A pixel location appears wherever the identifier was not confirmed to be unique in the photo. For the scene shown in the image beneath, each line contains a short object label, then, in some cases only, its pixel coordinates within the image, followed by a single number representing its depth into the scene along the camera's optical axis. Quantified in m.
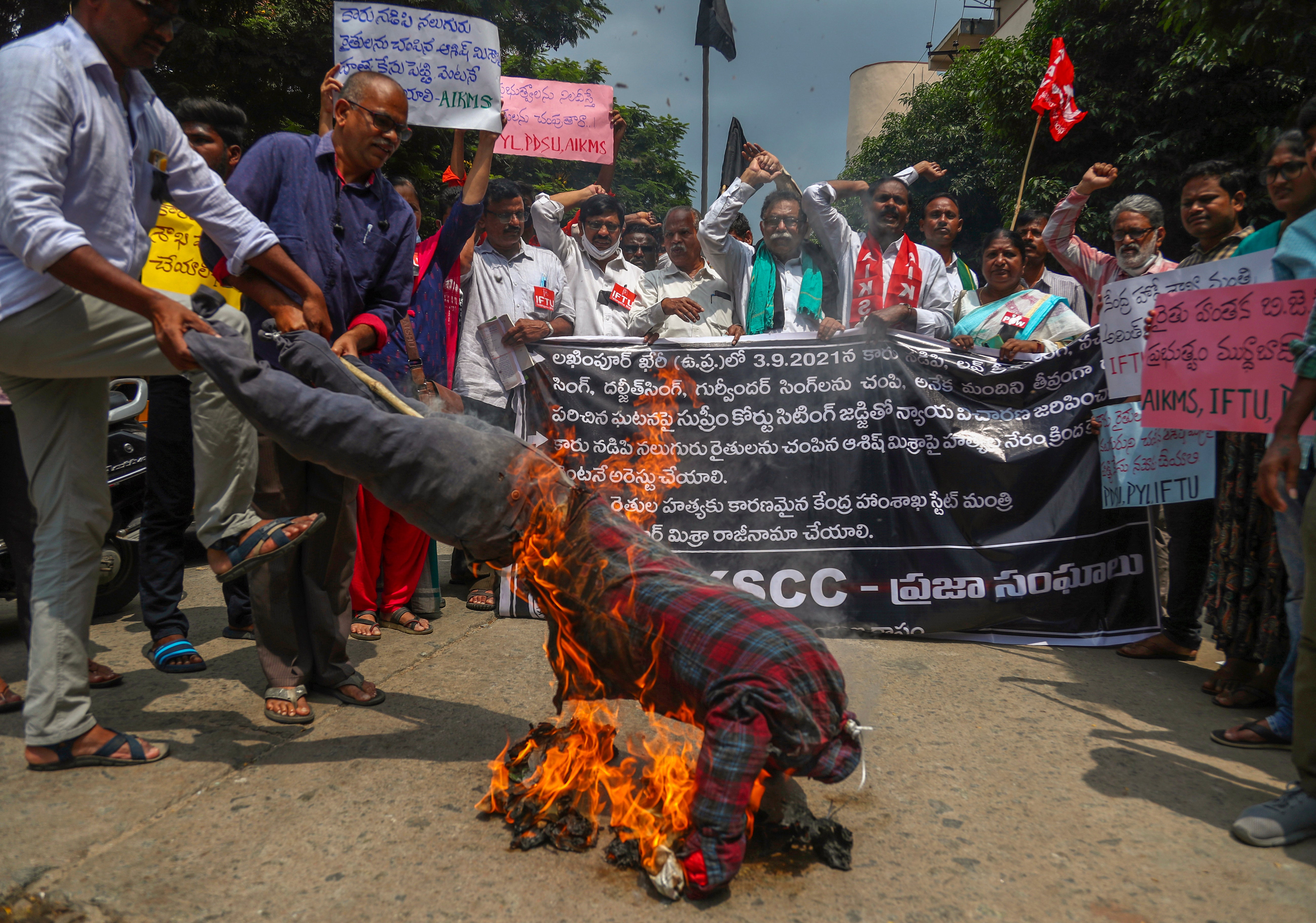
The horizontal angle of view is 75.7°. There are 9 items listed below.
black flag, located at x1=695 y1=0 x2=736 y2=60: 6.95
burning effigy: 2.08
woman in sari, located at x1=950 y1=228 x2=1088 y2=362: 4.89
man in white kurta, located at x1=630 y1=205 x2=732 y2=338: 5.21
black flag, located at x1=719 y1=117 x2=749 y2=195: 7.24
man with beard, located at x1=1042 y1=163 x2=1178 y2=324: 4.78
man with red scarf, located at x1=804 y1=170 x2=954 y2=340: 5.21
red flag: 6.93
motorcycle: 4.47
